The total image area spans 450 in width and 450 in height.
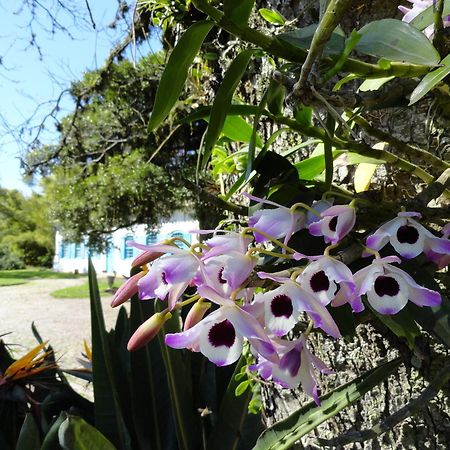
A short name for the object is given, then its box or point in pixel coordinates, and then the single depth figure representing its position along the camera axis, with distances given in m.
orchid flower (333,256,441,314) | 0.24
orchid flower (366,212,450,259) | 0.26
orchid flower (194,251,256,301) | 0.25
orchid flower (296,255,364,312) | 0.24
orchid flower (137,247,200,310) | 0.25
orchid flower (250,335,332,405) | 0.28
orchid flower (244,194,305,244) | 0.29
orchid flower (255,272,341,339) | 0.24
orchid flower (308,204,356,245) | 0.28
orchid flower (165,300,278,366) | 0.23
